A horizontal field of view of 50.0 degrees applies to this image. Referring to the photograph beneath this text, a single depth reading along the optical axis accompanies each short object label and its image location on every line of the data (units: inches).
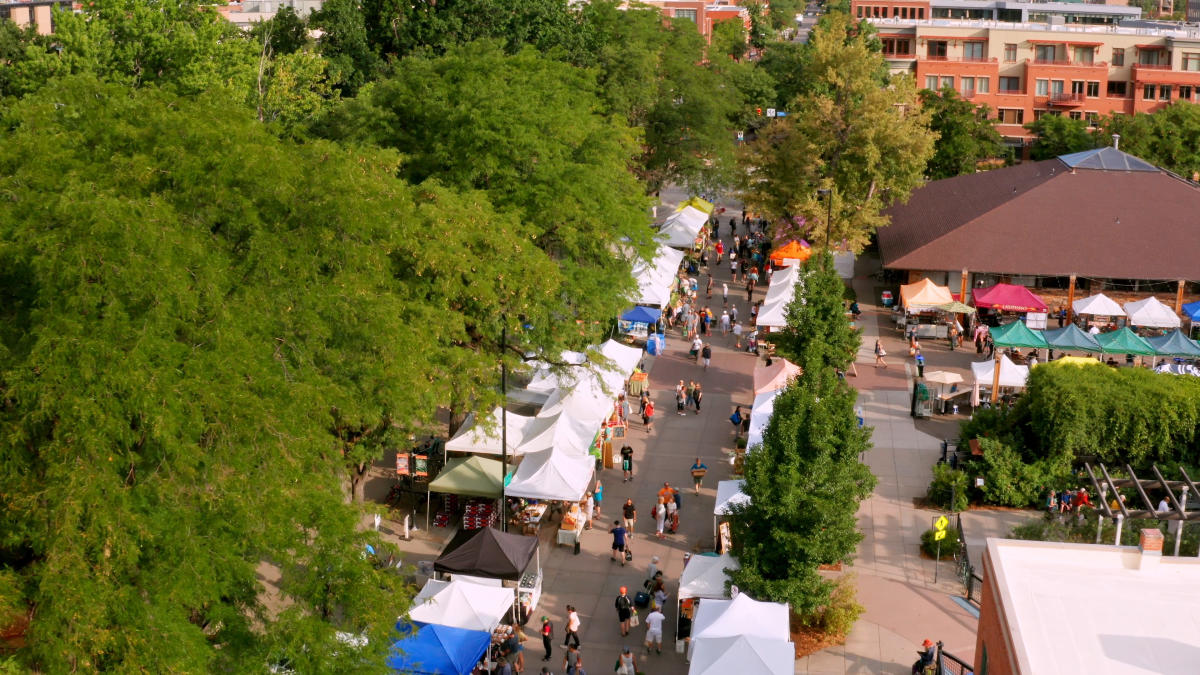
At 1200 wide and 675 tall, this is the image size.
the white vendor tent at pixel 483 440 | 1279.5
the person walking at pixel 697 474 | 1328.7
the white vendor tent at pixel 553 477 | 1192.8
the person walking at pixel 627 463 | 1355.8
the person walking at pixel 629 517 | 1216.8
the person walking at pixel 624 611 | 1038.4
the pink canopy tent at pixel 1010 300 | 1878.7
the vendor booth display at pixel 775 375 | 1498.5
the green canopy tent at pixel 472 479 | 1205.7
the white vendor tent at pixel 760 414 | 1347.2
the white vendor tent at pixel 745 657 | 892.0
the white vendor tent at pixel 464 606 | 965.8
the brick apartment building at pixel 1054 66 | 3380.9
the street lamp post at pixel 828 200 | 1959.3
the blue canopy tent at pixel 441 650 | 906.1
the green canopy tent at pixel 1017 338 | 1660.9
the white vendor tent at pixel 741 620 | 935.7
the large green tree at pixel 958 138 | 2871.6
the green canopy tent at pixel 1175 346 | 1643.7
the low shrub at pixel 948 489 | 1282.0
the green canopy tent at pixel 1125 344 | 1643.7
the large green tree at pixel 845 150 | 2078.0
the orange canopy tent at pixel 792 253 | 2129.7
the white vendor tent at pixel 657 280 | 1843.0
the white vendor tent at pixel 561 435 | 1282.0
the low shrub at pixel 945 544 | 1183.6
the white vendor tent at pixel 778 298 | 1798.7
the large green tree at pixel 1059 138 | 2918.3
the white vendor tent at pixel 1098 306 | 1839.3
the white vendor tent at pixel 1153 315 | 1811.0
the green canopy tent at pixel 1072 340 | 1649.9
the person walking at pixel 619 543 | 1162.0
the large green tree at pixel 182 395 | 665.6
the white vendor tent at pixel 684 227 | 2250.2
